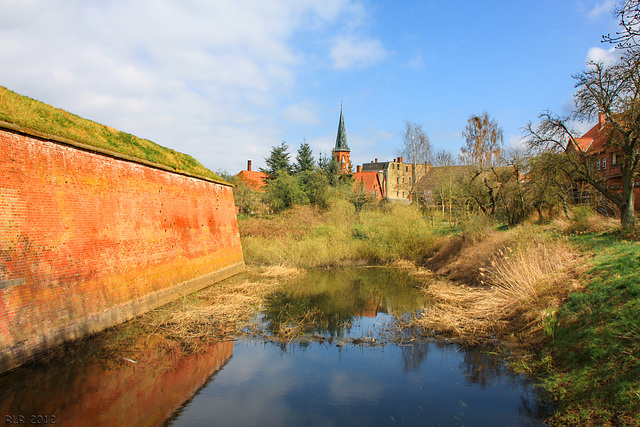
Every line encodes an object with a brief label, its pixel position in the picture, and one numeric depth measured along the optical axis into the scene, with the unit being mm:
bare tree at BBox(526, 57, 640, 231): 14062
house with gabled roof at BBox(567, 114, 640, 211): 23147
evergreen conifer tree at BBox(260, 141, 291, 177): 45625
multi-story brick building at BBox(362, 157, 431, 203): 69500
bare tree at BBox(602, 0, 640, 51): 6223
